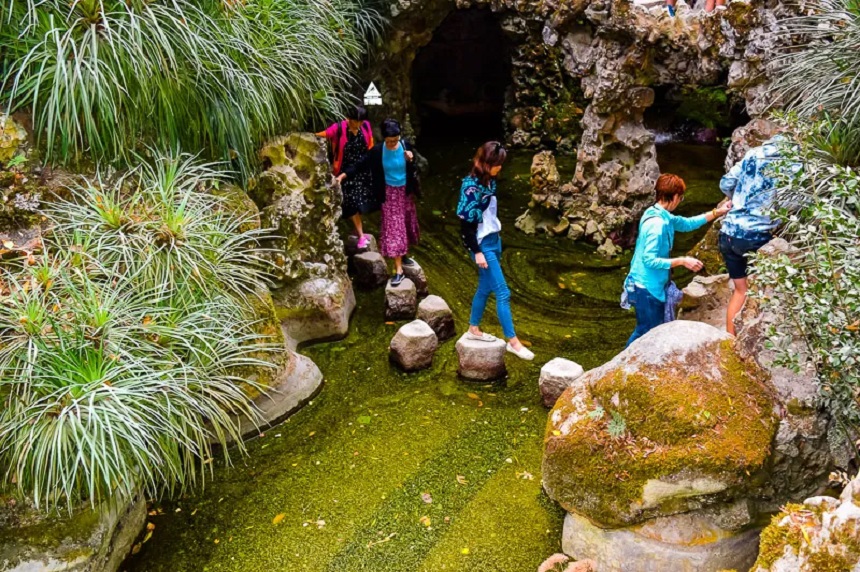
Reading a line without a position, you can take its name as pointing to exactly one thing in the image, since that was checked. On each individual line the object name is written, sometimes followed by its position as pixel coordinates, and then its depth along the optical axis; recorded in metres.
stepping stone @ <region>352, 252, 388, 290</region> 5.99
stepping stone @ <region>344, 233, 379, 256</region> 6.27
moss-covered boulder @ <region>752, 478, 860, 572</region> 2.06
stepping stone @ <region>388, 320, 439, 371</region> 4.85
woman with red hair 3.95
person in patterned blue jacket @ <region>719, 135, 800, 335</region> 4.01
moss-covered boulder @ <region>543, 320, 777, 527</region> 2.84
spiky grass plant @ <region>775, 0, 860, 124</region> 4.36
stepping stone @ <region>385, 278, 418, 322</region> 5.53
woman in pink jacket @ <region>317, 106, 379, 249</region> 5.78
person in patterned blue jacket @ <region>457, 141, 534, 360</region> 4.38
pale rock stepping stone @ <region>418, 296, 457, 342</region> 5.22
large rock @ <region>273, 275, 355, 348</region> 5.18
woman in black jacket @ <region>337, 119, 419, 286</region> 5.47
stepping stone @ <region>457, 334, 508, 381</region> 4.75
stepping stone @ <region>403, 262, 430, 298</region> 5.82
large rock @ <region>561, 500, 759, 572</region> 2.95
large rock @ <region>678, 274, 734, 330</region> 5.05
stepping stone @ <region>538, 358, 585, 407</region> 4.36
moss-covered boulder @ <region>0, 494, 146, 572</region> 3.17
